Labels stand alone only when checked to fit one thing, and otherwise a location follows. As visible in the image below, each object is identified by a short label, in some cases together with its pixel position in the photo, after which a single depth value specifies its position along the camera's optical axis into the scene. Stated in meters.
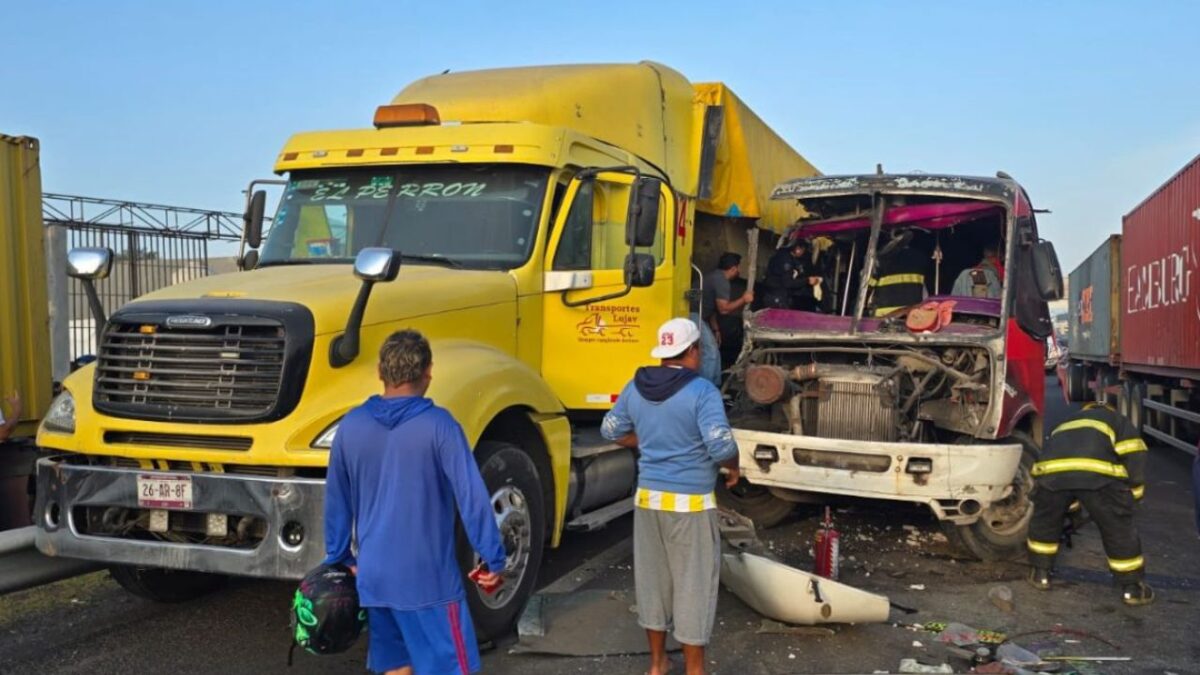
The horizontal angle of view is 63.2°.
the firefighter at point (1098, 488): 5.75
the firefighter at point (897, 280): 7.35
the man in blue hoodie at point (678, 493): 4.09
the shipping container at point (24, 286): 6.41
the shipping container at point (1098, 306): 15.62
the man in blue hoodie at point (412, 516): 3.23
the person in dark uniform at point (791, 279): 7.80
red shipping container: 10.17
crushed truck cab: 6.16
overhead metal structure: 10.71
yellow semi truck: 4.30
